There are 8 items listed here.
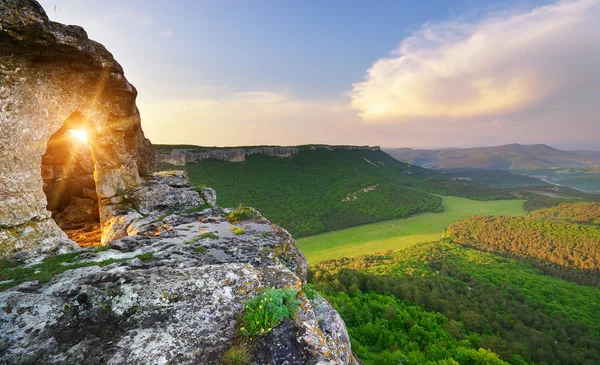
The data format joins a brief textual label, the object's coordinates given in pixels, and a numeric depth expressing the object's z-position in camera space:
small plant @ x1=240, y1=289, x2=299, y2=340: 4.65
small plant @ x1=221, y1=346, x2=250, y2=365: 4.07
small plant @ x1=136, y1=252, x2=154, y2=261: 7.16
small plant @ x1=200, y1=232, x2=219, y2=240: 8.92
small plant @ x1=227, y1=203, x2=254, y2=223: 11.08
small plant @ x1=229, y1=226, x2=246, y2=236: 9.50
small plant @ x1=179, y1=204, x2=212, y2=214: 11.80
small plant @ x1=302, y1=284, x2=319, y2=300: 6.47
